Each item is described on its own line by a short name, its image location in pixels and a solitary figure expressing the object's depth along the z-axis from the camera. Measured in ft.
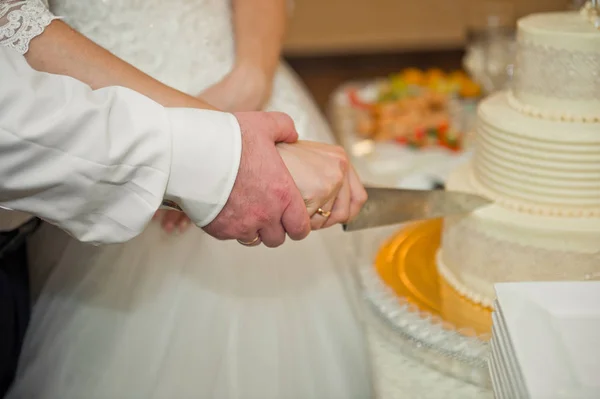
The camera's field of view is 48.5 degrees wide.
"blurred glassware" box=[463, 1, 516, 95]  6.08
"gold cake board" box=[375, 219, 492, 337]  3.65
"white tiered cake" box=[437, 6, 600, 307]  3.39
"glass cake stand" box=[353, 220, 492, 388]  3.34
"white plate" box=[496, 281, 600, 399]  2.20
